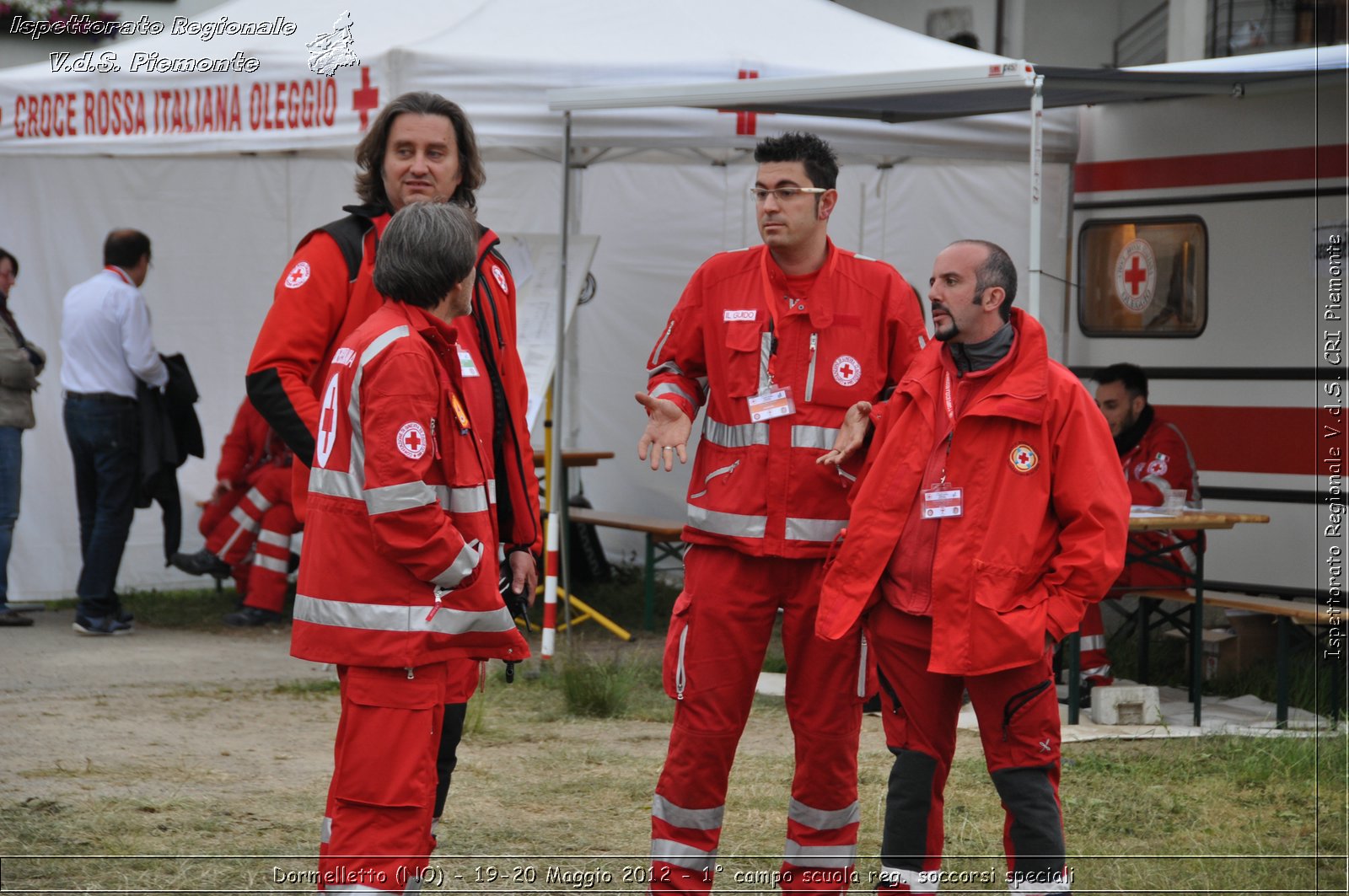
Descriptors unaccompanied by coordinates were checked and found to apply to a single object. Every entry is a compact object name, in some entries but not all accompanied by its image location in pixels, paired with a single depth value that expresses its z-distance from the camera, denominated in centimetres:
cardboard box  1723
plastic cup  1564
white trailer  1753
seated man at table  1573
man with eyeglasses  860
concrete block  1487
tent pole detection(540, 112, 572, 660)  1625
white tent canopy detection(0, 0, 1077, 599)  1681
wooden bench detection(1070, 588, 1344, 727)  1488
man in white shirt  1836
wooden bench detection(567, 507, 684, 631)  1933
